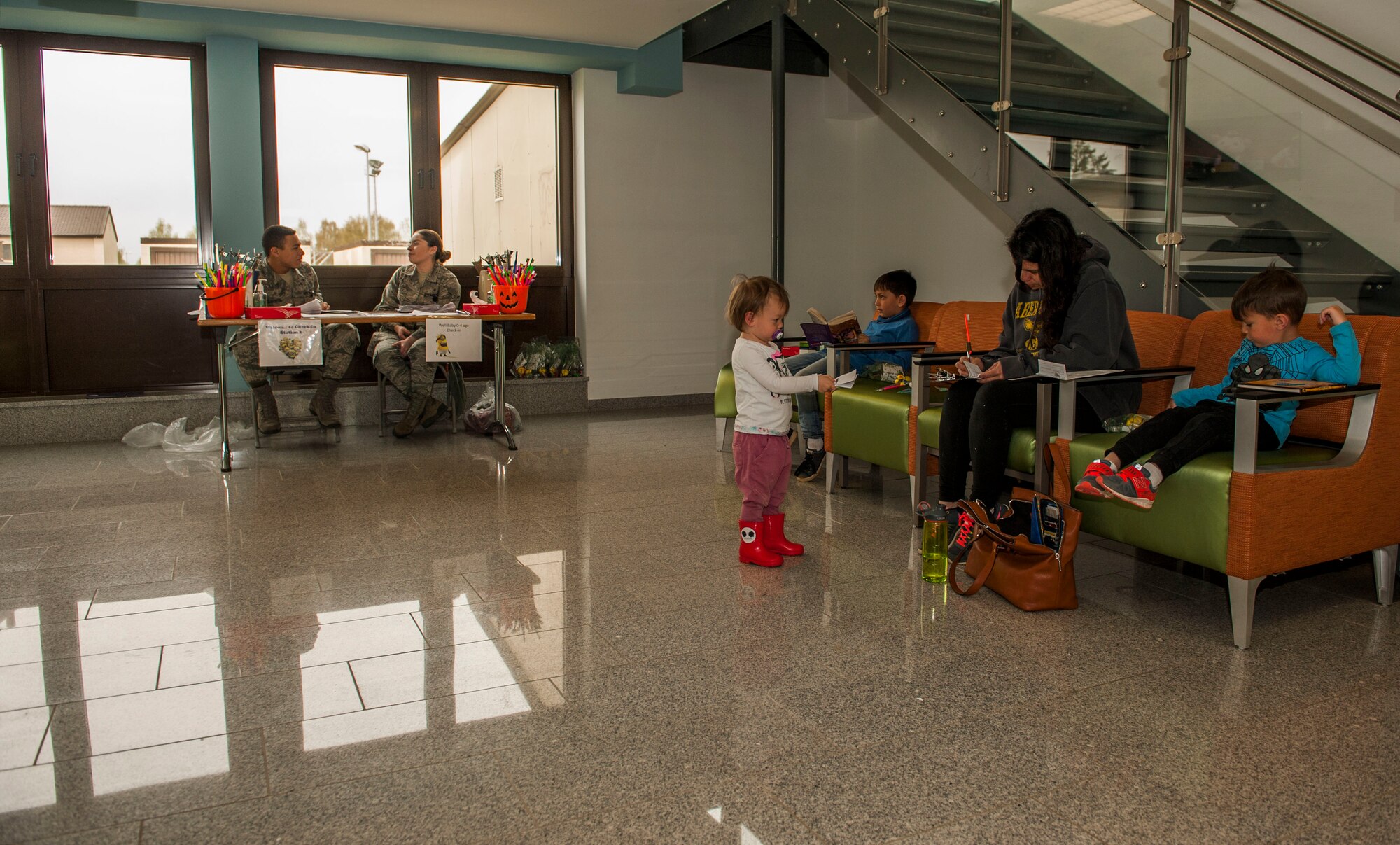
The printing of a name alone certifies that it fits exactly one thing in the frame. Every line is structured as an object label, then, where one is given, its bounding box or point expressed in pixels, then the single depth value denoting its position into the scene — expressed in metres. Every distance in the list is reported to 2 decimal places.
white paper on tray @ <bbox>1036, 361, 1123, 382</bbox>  3.22
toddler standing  3.26
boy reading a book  5.04
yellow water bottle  3.23
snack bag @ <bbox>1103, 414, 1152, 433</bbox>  3.29
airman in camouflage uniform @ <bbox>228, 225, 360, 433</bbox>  5.93
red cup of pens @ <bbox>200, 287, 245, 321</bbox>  5.06
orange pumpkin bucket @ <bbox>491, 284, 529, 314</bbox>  5.72
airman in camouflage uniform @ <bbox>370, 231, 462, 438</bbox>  6.11
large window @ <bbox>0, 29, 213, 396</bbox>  6.26
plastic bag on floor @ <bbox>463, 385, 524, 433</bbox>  6.22
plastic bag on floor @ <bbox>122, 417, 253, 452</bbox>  5.83
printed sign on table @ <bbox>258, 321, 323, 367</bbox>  5.14
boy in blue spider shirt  2.75
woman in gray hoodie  3.39
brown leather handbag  2.89
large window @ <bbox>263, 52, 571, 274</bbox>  6.88
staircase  3.61
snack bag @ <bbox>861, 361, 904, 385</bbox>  4.62
